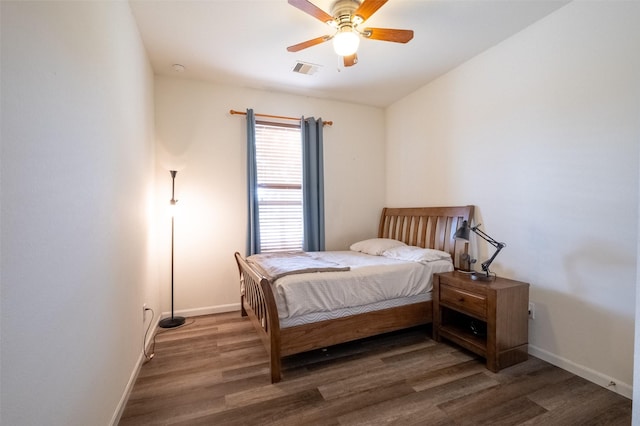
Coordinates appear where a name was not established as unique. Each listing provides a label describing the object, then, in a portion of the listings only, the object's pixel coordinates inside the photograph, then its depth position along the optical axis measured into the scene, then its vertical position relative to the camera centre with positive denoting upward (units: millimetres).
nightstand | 2062 -905
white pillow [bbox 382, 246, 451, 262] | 2694 -535
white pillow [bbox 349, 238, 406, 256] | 3229 -530
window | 3521 +227
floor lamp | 2924 -1298
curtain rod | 3375 +1131
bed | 1949 -960
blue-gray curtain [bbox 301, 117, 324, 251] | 3621 +198
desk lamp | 2346 -357
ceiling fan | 1904 +1282
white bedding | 2031 -687
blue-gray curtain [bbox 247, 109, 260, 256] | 3332 +120
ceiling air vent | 2933 +1500
